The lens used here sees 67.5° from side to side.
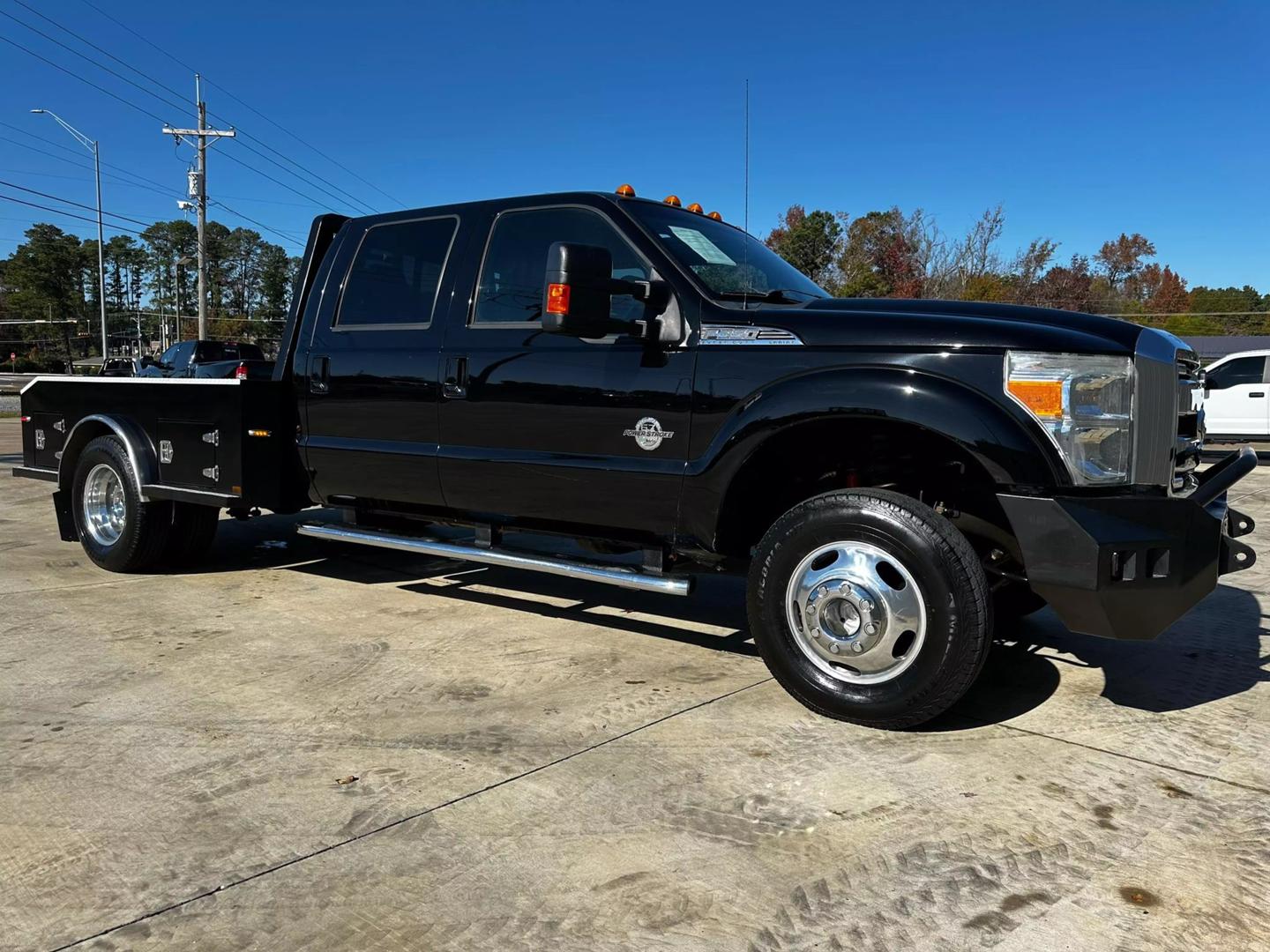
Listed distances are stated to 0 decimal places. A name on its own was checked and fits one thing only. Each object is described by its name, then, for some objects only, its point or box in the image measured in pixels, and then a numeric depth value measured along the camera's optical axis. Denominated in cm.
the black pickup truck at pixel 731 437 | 317
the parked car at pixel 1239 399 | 1562
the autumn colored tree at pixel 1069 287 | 4544
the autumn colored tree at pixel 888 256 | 3962
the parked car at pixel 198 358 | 1798
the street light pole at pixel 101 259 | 4216
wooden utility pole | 3559
